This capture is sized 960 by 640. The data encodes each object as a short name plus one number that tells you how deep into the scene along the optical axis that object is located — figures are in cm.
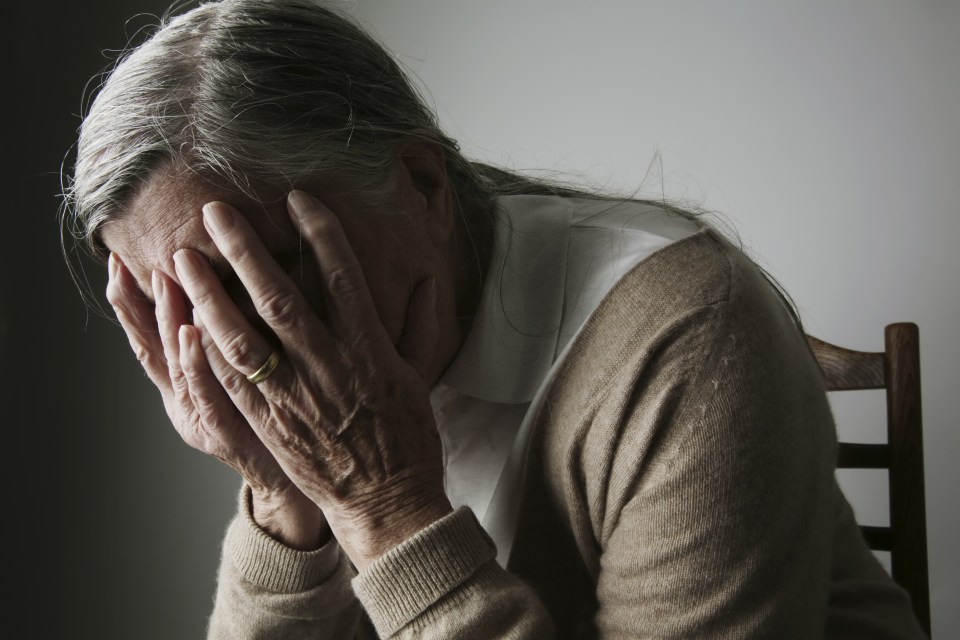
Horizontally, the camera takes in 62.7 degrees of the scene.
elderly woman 63
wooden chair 102
